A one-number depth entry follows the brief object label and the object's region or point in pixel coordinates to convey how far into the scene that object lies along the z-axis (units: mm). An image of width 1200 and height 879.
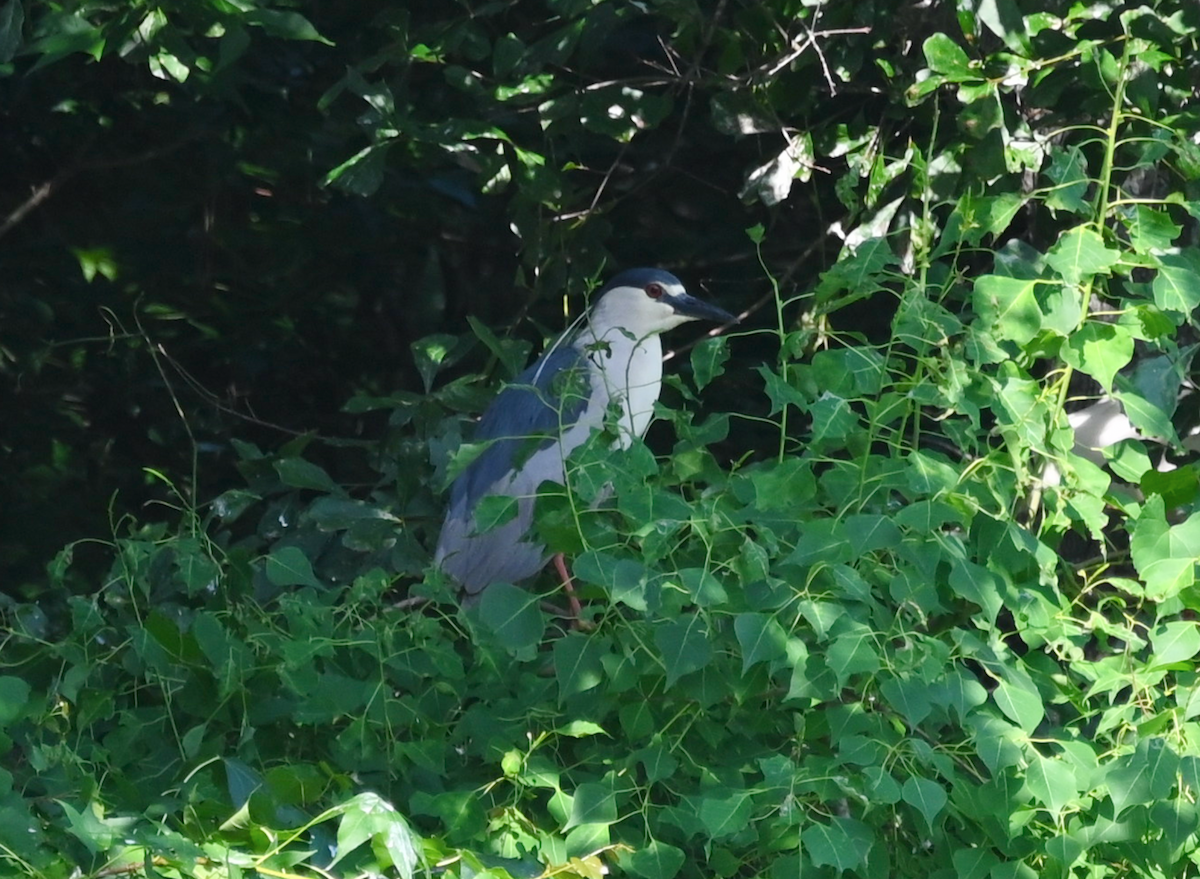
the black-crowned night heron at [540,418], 21335
